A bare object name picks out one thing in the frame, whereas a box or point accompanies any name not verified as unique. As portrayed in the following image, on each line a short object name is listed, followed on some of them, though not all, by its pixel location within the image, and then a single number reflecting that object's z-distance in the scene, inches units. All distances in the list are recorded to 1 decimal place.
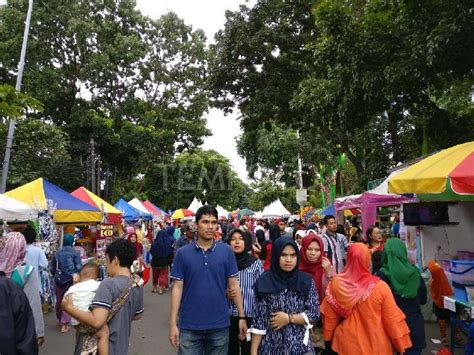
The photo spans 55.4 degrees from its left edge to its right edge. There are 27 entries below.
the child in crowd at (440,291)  250.8
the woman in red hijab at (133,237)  420.8
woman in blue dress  132.6
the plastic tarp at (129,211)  772.0
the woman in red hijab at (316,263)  185.3
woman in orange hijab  135.0
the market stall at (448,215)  197.0
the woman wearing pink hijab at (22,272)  190.2
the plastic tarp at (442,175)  189.0
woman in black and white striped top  178.9
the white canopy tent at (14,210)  311.9
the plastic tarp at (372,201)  377.8
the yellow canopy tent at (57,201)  389.7
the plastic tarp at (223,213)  1244.8
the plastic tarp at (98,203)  515.5
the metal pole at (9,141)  481.4
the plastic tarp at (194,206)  1112.8
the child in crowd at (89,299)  128.8
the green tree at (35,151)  784.3
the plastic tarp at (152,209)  1000.2
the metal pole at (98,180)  858.9
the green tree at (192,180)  1366.9
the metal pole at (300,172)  1228.3
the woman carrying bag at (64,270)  310.7
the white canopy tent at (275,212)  1027.9
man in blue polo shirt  143.6
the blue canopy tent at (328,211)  675.6
